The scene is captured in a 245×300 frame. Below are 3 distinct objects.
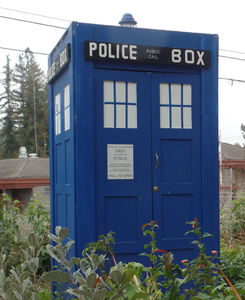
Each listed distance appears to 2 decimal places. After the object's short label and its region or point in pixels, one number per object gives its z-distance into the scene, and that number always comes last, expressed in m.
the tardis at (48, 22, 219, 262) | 4.16
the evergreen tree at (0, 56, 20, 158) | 51.62
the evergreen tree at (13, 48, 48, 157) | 50.78
